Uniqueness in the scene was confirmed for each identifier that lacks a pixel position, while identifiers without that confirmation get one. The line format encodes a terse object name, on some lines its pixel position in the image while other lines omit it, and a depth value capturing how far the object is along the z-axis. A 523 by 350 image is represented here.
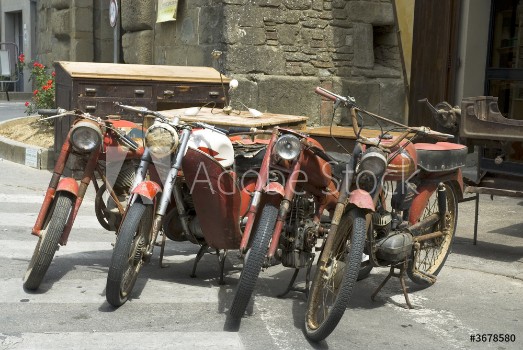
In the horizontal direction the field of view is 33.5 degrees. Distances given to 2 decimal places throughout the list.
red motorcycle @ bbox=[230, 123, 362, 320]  4.43
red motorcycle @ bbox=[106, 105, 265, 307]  4.61
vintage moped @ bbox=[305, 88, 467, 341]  4.38
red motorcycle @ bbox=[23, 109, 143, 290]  4.88
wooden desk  8.53
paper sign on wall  11.40
